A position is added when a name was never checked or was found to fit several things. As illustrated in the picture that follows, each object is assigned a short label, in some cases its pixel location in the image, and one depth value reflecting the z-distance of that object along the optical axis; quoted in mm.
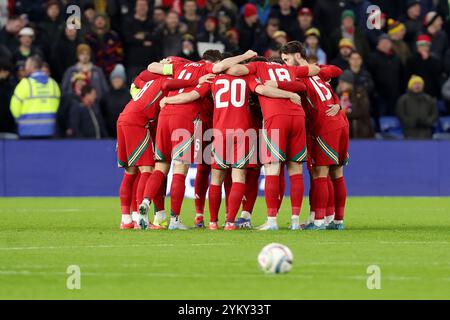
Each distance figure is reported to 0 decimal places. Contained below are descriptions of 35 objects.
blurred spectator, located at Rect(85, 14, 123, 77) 26438
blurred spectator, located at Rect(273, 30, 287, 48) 25891
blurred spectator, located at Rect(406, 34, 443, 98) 27219
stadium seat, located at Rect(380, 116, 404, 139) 27188
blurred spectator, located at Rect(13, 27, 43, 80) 25844
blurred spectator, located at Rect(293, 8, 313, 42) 26875
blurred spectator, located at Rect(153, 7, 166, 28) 26922
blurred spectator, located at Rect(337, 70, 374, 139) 25578
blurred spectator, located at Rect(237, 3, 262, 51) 27109
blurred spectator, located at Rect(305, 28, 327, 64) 26188
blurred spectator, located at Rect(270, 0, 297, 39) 27094
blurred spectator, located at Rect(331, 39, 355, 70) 26297
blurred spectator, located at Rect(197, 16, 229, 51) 26750
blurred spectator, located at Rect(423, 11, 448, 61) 28062
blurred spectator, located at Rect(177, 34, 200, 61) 25719
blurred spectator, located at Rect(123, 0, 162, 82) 26406
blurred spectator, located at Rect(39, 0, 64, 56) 26703
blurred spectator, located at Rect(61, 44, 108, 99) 25734
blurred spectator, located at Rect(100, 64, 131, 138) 25544
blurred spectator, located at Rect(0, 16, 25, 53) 26359
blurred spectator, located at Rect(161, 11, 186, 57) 26672
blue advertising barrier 25531
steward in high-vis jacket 25234
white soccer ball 11266
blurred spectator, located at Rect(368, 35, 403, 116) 27000
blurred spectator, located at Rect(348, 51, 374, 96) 26062
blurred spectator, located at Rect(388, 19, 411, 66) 27516
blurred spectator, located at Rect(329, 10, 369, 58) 27047
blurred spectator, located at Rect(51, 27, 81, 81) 26203
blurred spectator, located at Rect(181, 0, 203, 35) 27234
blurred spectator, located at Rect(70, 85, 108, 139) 25545
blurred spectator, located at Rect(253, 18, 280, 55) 26720
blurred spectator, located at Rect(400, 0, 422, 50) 28219
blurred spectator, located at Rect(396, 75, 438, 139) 26422
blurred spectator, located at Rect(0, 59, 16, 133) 25484
